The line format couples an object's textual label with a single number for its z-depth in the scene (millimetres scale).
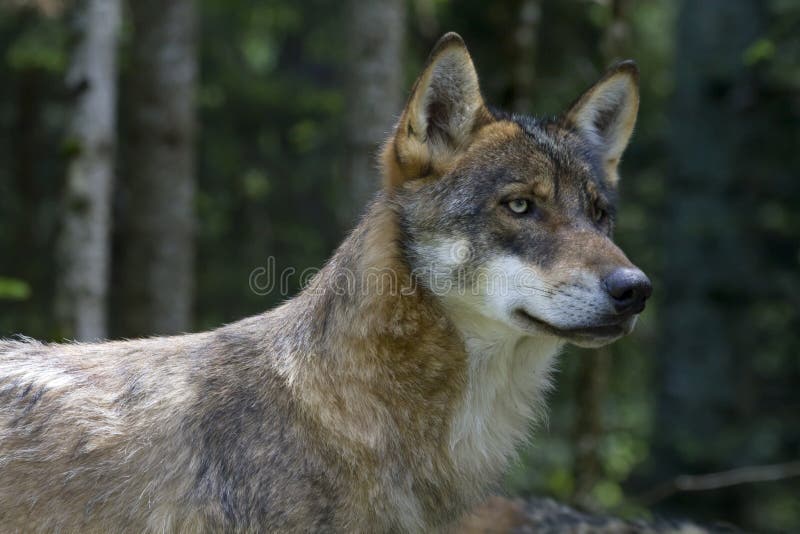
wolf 8391
